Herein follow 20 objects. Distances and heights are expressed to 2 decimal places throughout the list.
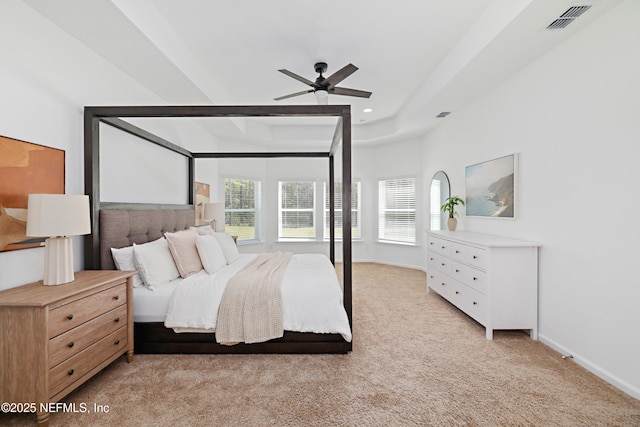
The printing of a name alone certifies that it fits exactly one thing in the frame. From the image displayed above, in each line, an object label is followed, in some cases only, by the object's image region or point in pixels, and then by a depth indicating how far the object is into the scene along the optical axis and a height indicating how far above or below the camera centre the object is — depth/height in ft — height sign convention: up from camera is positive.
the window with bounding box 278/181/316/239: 21.26 +0.16
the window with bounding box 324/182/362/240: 21.25 +0.03
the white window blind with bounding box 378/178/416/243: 19.86 +0.18
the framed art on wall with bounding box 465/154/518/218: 10.36 +1.01
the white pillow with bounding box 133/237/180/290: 8.29 -1.56
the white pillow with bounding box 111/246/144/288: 8.34 -1.41
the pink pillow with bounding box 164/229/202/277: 9.34 -1.35
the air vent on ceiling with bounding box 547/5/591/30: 6.69 +4.72
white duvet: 7.78 -2.58
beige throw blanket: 7.72 -2.73
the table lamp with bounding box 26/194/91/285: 5.76 -0.29
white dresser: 9.01 -2.26
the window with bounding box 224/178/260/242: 19.38 +0.33
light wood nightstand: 5.17 -2.45
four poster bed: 7.91 -2.20
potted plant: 13.60 +0.18
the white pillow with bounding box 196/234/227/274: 9.73 -1.44
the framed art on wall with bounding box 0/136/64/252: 6.00 +0.64
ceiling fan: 9.05 +4.28
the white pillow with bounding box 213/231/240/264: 11.32 -1.38
